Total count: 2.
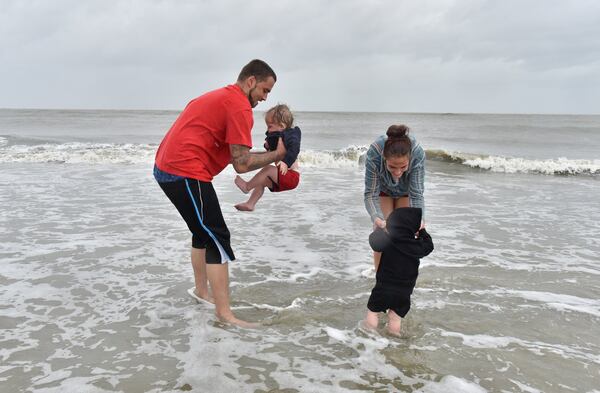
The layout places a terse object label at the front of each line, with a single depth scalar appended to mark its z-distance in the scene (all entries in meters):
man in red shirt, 3.58
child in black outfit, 3.55
